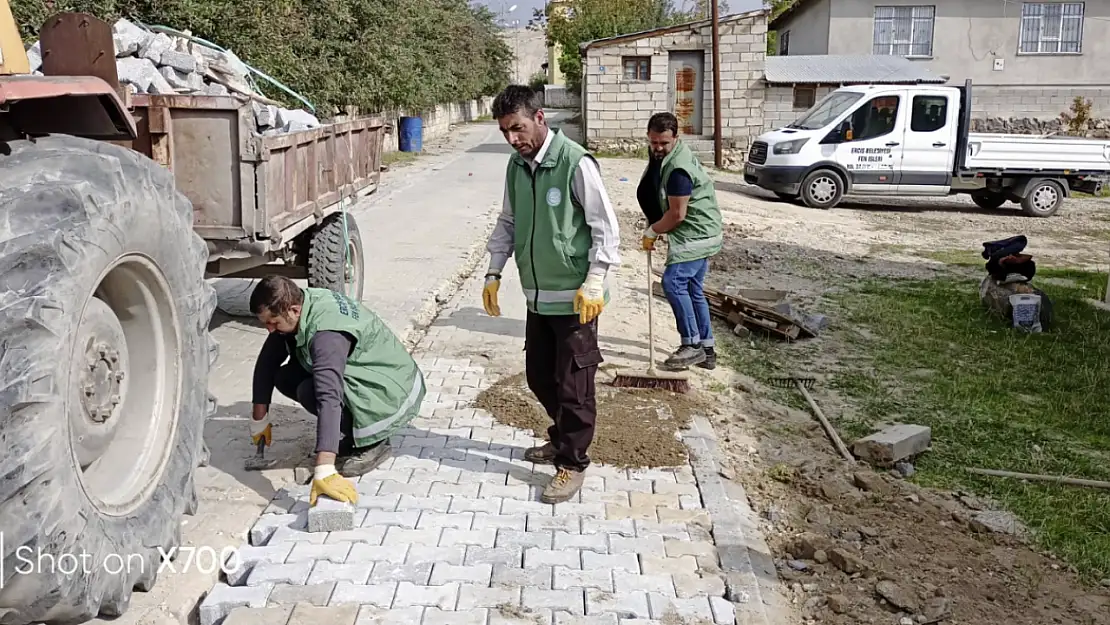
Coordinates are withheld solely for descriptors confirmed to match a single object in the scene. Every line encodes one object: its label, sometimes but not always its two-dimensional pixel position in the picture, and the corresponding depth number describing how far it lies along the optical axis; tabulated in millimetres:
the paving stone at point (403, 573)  3500
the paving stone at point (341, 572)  3480
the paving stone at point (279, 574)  3461
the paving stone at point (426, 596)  3342
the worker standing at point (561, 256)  4043
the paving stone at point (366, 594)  3336
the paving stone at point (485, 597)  3357
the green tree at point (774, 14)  38250
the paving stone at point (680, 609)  3334
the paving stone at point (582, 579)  3502
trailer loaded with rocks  2404
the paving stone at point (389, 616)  3230
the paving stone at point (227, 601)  3295
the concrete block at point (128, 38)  5828
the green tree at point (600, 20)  36906
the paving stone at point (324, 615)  3205
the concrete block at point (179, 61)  5949
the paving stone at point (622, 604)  3342
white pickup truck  16297
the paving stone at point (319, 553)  3627
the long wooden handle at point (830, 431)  5270
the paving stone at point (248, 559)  3557
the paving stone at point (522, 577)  3505
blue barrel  26125
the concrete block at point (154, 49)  5895
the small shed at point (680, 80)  23078
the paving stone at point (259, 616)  3201
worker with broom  6293
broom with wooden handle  5992
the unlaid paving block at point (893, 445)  5094
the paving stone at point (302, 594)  3332
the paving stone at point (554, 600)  3352
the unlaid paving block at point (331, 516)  3830
